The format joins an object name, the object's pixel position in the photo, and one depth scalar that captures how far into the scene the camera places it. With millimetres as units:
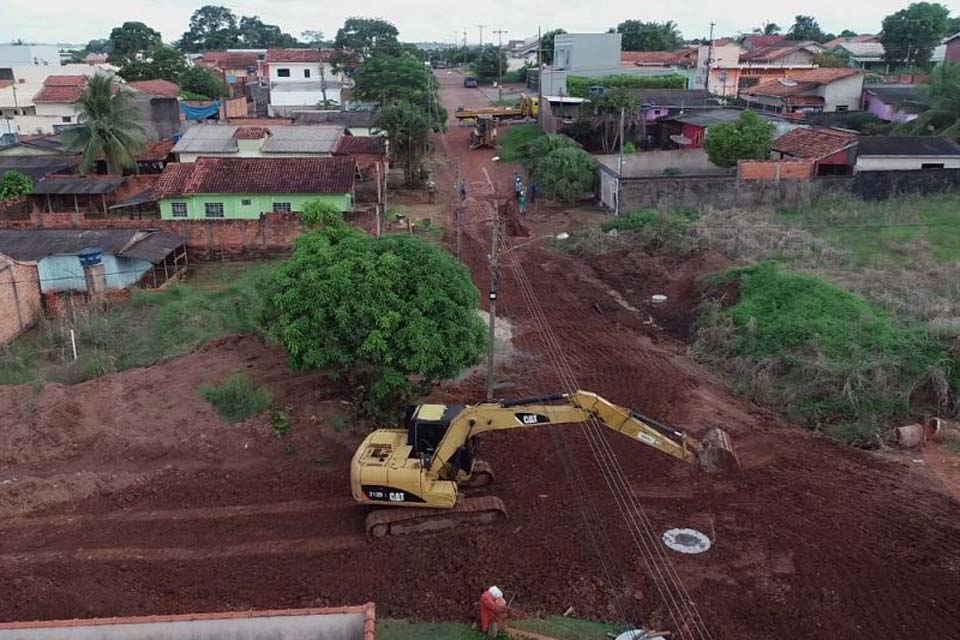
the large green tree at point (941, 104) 39875
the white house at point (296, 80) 68562
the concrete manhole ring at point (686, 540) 12344
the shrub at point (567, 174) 35812
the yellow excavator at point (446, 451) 12102
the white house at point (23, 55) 75688
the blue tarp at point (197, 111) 56344
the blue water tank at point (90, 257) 24625
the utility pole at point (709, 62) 65438
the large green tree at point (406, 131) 39375
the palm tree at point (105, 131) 38031
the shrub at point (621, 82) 58344
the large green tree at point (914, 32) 79688
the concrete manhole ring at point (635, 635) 10234
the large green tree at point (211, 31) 123938
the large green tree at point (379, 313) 14359
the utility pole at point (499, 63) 87212
